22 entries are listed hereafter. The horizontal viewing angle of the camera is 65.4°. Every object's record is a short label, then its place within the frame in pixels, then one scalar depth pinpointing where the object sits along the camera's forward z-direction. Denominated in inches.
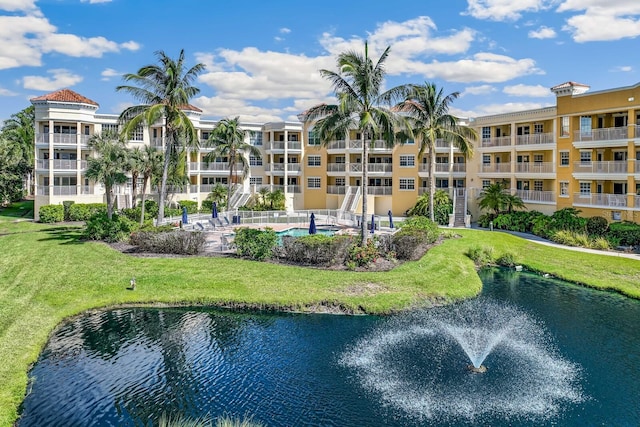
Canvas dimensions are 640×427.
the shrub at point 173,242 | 1176.2
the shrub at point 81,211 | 1742.1
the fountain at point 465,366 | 525.7
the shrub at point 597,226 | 1399.2
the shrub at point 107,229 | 1307.8
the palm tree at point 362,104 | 1088.2
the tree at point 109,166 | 1349.7
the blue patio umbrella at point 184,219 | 1551.4
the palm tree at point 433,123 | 1514.5
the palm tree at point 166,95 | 1293.1
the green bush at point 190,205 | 1963.2
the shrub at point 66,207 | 1753.2
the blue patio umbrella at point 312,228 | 1336.1
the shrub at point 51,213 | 1695.4
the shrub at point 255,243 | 1113.4
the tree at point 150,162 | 1614.2
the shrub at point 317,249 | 1074.7
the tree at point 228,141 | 1839.3
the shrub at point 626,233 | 1300.0
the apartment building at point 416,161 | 1480.1
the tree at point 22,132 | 2546.8
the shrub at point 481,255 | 1221.1
